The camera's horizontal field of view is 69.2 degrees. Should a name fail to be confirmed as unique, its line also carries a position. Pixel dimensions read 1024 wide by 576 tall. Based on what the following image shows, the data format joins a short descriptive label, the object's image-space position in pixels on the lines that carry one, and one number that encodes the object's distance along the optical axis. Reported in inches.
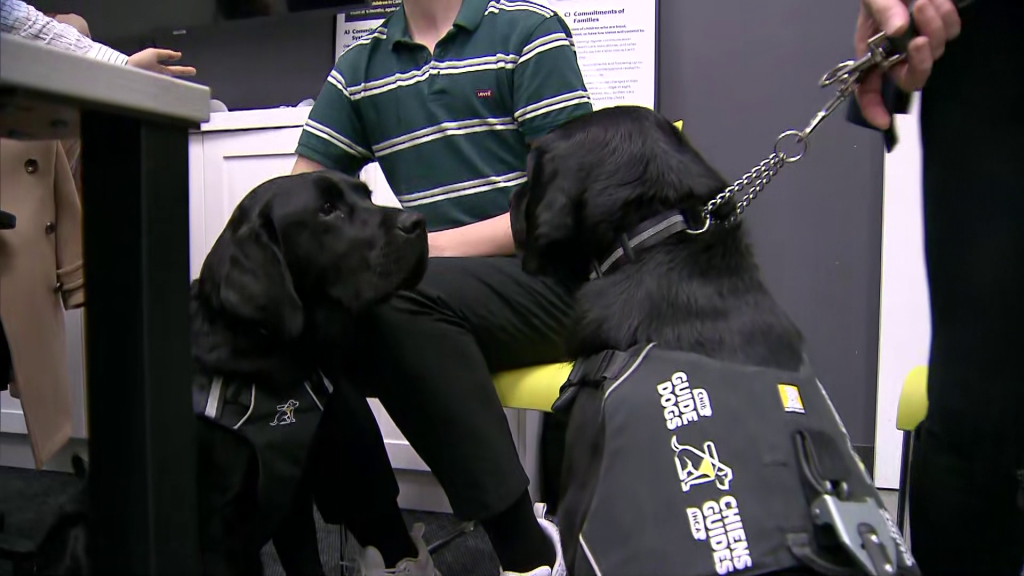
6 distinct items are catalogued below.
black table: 20.0
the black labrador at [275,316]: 33.1
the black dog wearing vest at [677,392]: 24.1
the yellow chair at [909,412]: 42.0
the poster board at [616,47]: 80.0
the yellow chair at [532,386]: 44.1
